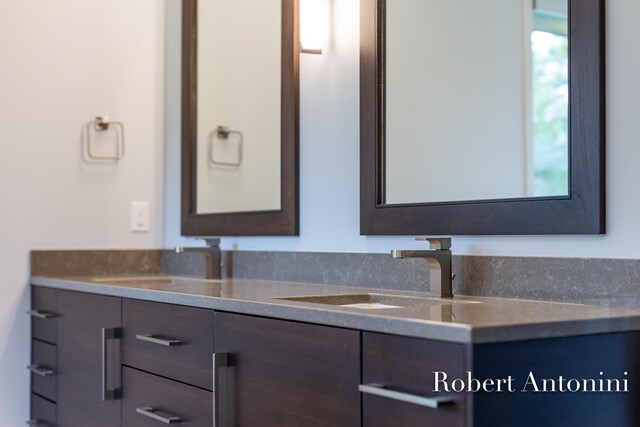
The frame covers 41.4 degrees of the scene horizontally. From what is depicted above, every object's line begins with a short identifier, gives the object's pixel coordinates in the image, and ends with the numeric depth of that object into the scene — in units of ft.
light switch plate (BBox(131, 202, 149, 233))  10.43
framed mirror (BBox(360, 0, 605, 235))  5.72
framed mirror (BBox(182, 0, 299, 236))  8.54
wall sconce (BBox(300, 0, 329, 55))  8.13
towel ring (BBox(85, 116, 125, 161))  10.15
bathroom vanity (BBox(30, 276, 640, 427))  4.45
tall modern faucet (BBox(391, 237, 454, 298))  6.47
